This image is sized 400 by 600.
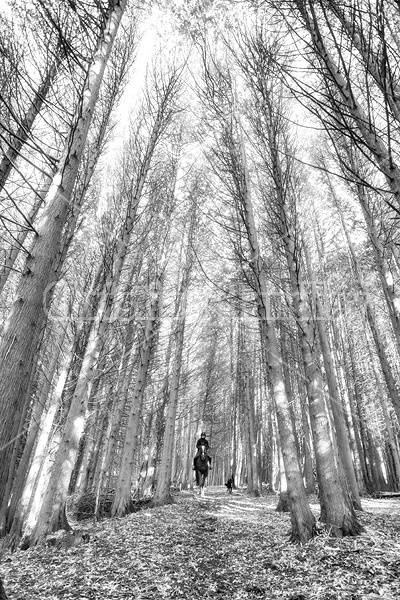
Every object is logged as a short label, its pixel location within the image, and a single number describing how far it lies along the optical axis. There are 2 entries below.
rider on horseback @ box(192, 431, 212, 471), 10.19
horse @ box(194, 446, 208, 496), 10.23
